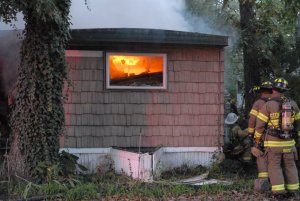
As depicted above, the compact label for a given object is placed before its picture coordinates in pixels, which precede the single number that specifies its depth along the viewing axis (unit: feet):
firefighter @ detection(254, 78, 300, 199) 24.23
